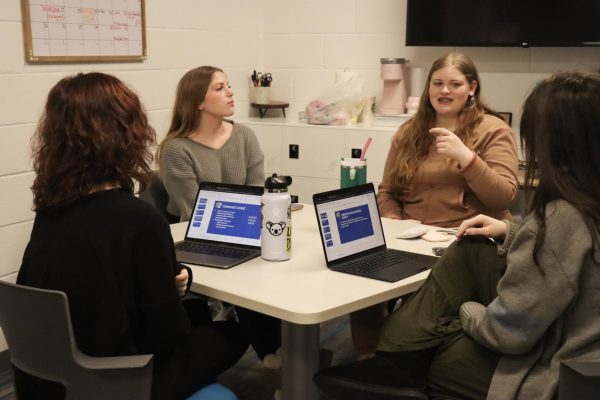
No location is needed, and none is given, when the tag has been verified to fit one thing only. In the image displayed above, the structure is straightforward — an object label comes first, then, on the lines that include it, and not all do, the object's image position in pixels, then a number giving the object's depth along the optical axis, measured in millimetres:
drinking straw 3394
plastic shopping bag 3850
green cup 2658
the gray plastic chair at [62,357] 1389
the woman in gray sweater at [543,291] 1361
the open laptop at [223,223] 2082
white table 1637
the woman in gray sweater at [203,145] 2623
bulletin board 2830
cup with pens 4112
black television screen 3305
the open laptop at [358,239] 1901
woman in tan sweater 2543
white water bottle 1897
